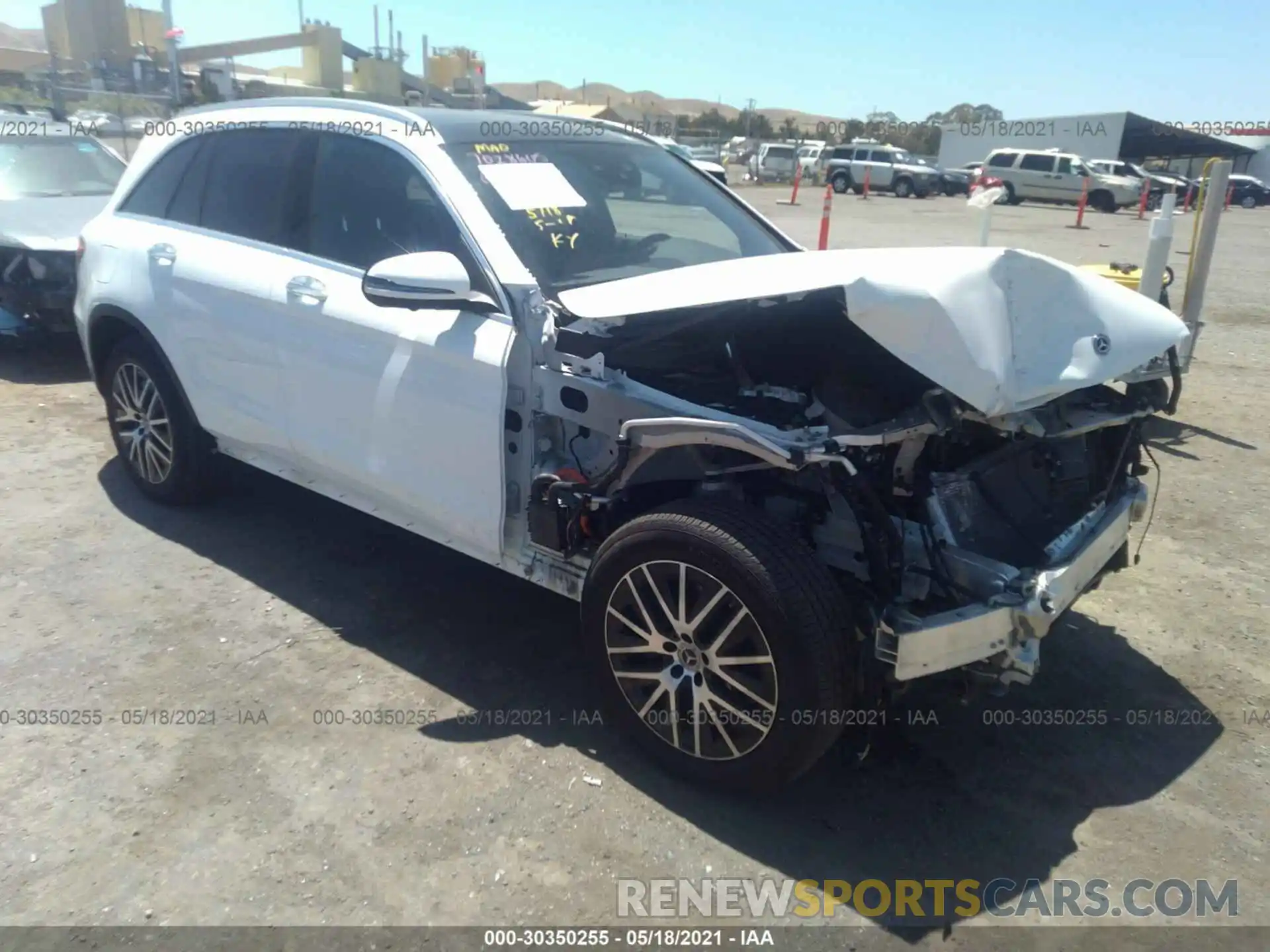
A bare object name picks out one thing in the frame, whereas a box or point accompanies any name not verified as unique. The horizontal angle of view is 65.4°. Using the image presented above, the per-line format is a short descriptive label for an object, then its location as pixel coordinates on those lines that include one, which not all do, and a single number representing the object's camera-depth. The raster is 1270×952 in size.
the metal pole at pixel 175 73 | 19.41
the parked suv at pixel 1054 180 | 33.53
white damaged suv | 2.74
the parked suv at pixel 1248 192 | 41.78
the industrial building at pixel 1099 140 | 48.69
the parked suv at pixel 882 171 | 37.88
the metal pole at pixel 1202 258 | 6.89
